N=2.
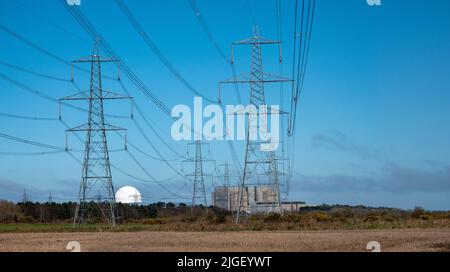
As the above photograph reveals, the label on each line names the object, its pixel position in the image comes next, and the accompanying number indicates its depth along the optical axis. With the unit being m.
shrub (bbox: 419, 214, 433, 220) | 111.54
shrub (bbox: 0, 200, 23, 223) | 135.62
